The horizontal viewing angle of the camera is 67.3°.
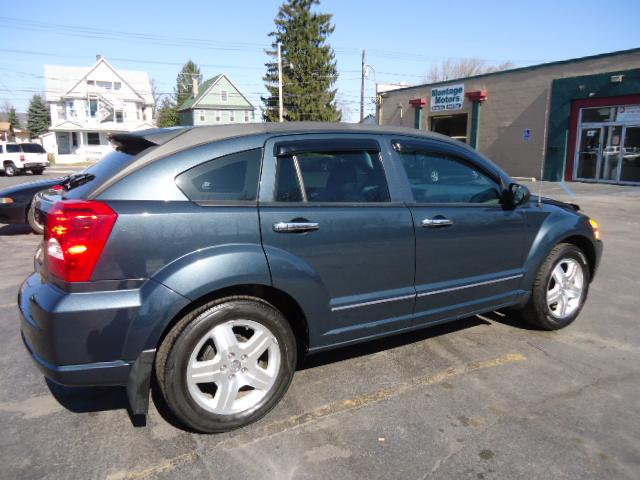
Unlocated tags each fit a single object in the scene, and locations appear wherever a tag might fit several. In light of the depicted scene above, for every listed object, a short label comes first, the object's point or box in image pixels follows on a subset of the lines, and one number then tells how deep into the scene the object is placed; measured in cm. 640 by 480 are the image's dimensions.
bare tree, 5925
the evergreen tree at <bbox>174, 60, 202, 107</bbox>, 8628
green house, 5847
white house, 4888
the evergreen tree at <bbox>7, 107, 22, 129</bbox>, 7941
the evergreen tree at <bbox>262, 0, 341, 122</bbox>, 4412
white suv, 2636
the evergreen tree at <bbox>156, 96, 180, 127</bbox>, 7102
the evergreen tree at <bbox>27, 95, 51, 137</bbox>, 7369
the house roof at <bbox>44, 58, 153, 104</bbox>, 5247
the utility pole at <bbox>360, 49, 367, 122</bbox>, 3500
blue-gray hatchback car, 240
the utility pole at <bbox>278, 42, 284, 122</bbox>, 3537
